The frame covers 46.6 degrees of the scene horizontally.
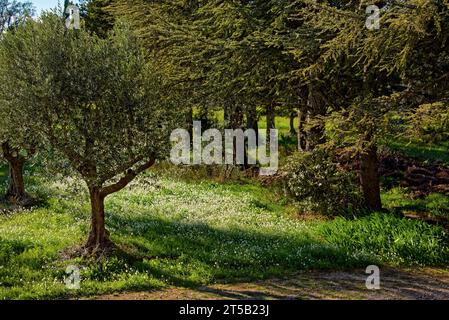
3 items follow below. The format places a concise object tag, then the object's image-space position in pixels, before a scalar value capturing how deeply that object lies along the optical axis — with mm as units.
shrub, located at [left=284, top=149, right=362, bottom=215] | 16312
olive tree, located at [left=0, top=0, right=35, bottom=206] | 11133
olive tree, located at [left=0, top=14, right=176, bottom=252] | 10570
